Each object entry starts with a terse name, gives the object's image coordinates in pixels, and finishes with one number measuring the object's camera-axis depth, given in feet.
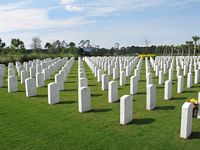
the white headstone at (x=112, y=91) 30.96
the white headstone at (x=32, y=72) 55.19
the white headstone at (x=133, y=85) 36.21
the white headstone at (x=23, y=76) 48.24
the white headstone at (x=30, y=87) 35.86
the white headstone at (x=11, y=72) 53.59
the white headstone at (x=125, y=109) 22.62
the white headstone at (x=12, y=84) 40.45
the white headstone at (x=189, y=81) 40.96
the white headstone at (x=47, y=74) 54.24
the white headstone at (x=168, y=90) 32.05
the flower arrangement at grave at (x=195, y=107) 24.08
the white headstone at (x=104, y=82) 40.19
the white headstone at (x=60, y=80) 39.49
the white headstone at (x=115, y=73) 53.88
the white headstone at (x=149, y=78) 39.59
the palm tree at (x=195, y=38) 212.43
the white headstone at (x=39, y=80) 44.24
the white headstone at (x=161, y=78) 45.08
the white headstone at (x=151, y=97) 27.17
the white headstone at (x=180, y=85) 36.59
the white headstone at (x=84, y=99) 26.78
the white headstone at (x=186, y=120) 19.19
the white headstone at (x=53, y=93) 30.94
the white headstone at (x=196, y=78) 45.41
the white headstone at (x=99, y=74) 49.83
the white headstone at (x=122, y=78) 44.86
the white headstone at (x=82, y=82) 36.35
